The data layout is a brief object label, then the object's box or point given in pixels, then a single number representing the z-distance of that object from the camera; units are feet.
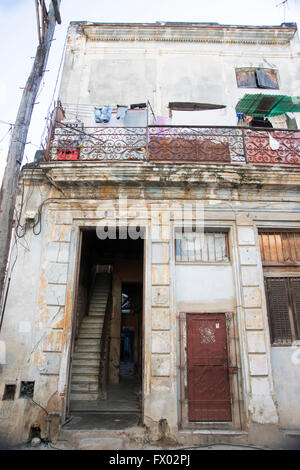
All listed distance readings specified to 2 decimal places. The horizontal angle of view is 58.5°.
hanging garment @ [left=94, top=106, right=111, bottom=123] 26.31
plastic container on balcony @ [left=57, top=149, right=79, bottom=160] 22.16
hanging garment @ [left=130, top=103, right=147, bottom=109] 26.89
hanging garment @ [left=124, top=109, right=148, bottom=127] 26.11
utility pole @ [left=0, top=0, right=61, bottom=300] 14.14
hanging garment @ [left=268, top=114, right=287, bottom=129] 28.07
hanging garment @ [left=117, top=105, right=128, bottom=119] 26.50
